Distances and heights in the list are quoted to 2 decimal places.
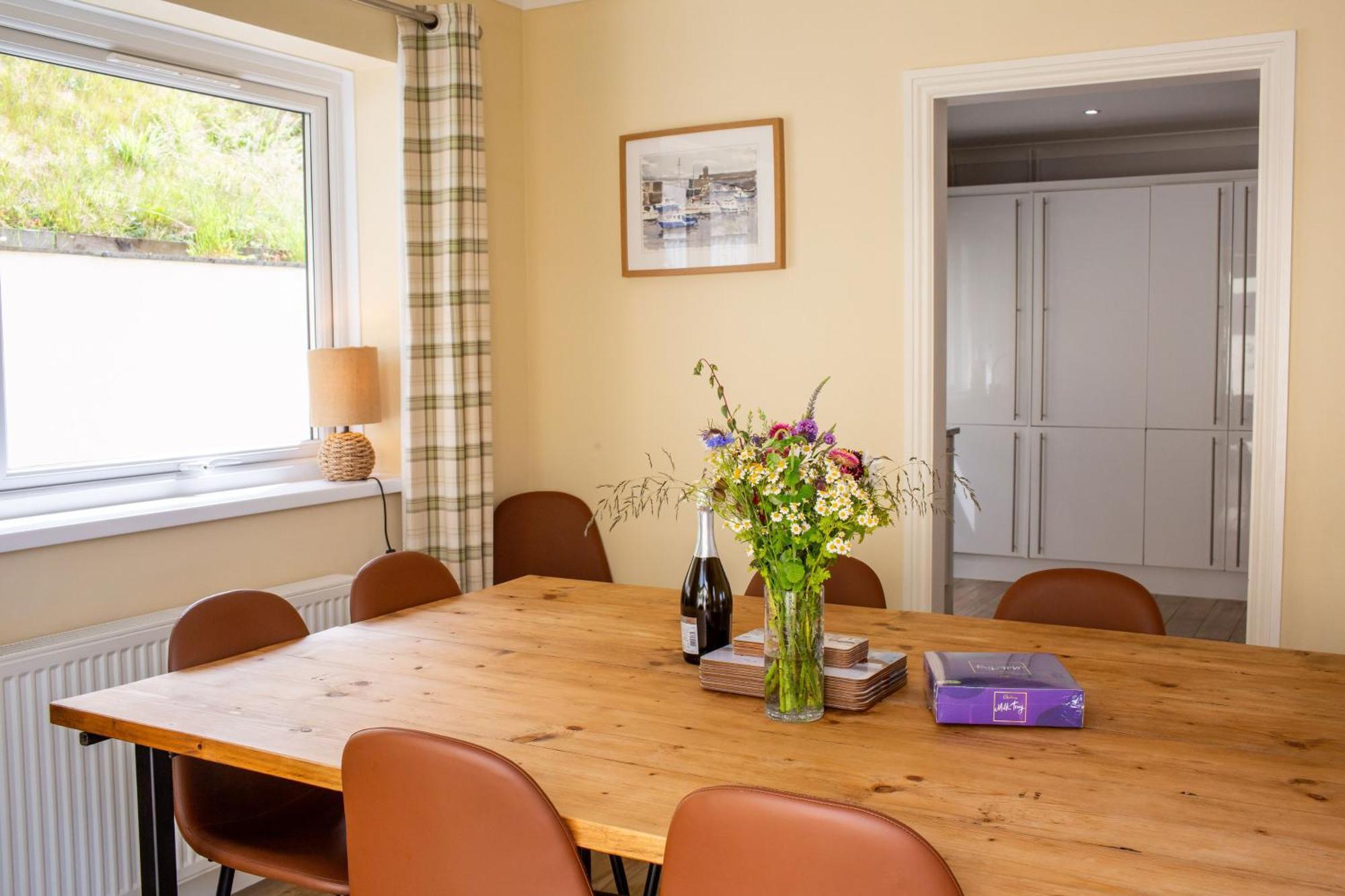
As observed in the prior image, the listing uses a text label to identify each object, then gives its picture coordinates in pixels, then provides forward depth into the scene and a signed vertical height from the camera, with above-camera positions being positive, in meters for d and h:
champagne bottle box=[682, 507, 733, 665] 2.17 -0.43
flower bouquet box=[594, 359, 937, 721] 1.76 -0.22
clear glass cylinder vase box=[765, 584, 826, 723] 1.83 -0.44
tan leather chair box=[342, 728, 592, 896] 1.46 -0.58
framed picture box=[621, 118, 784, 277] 3.77 +0.59
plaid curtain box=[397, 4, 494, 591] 3.61 +0.28
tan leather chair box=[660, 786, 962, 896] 1.21 -0.51
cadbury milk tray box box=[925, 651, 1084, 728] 1.79 -0.50
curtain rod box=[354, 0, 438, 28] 3.44 +1.12
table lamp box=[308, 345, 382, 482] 3.45 -0.07
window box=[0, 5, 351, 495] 2.92 +0.33
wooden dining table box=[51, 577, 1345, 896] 1.40 -0.55
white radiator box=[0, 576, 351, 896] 2.52 -0.89
